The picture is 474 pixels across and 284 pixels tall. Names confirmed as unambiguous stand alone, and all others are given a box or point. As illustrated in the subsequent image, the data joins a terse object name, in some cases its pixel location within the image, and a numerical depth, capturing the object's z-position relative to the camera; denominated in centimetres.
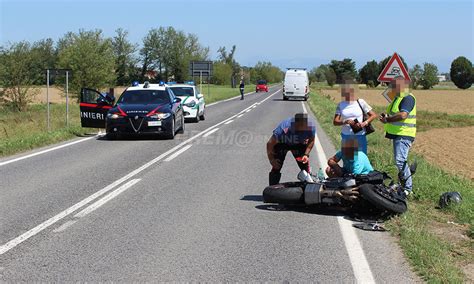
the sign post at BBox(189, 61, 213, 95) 5341
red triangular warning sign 1228
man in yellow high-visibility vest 760
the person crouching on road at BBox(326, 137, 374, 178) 733
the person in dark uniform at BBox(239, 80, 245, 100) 5397
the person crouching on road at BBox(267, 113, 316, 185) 744
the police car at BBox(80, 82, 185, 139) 1603
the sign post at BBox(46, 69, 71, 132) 1798
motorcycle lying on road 654
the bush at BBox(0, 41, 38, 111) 3953
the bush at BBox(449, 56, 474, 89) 15212
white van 5003
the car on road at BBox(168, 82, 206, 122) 2394
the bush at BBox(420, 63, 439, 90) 14625
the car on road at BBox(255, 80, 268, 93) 9288
